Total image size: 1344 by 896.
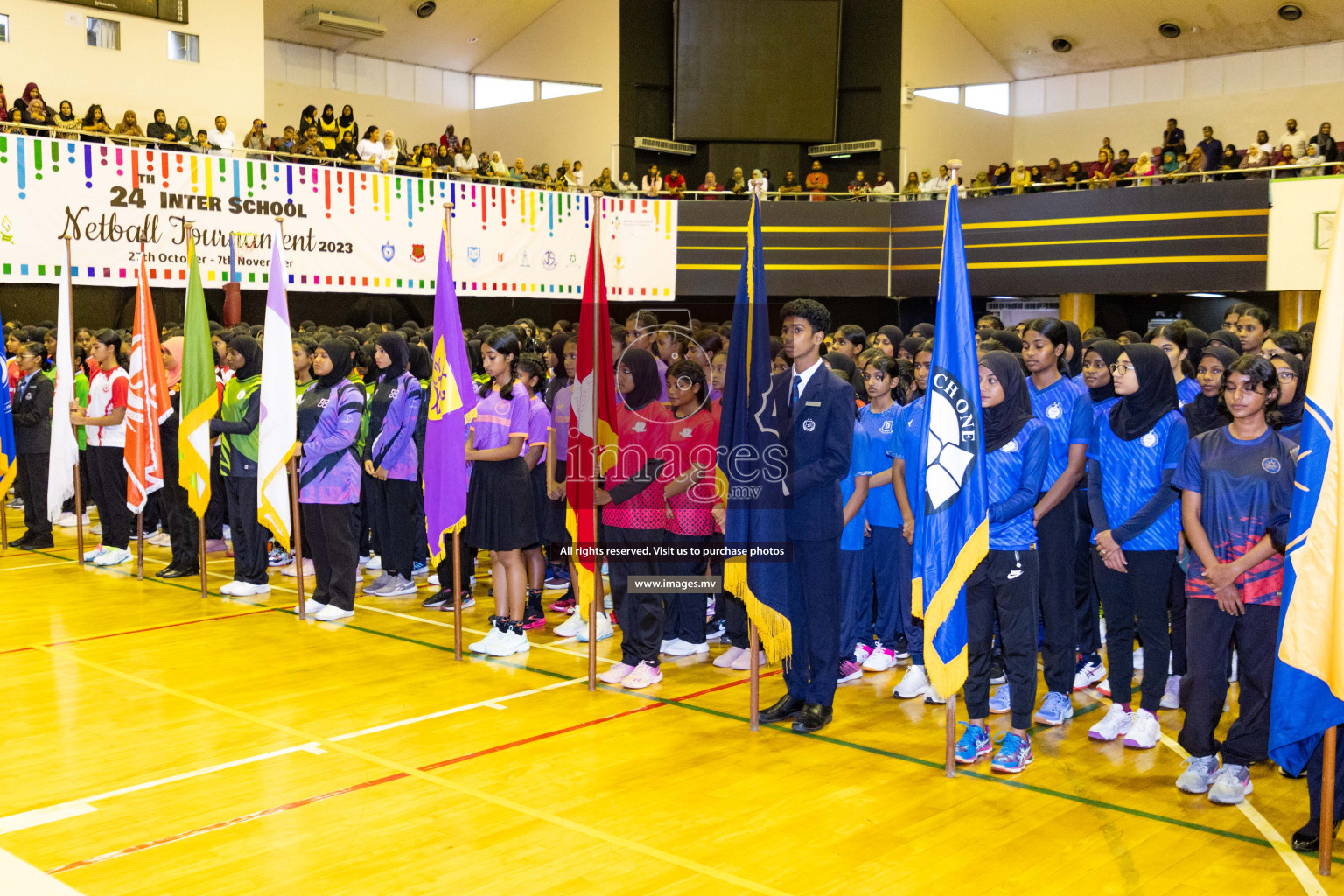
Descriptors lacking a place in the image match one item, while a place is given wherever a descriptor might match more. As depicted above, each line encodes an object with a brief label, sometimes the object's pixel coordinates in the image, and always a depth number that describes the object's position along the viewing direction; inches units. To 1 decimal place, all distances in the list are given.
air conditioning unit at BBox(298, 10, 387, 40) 869.8
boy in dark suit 191.2
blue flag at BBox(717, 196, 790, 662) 193.2
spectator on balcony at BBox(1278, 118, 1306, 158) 726.5
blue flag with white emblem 174.2
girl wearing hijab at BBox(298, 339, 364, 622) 278.2
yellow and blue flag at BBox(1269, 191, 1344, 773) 142.2
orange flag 317.7
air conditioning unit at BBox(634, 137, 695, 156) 914.7
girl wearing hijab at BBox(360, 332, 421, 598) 295.9
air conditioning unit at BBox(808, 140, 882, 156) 918.4
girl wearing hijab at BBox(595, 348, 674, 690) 225.1
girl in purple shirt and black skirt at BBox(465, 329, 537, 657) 248.1
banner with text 498.6
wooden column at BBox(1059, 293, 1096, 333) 746.2
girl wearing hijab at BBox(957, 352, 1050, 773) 180.5
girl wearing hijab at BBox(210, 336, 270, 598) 303.6
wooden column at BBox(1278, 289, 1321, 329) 655.8
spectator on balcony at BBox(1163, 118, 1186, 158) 785.6
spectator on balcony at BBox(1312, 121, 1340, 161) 668.7
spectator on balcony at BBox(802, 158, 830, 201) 864.3
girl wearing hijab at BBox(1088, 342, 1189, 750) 185.5
